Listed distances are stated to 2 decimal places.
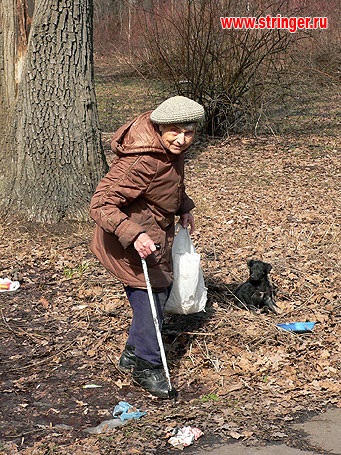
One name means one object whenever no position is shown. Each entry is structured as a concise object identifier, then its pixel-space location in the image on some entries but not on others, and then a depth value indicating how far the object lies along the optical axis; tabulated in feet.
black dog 18.37
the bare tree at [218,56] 39.88
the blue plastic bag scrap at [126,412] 14.17
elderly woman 14.03
